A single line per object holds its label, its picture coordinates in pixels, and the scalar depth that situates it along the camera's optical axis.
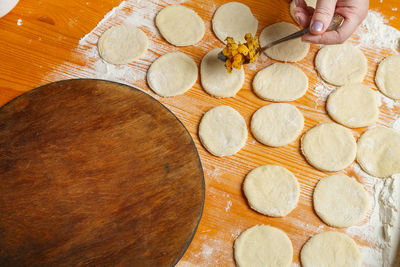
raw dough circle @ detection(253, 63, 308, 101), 1.32
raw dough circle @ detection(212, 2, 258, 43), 1.42
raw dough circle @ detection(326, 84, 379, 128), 1.28
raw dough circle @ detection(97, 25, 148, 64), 1.37
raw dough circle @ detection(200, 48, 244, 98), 1.32
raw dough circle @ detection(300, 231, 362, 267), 1.10
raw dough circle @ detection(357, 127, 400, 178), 1.21
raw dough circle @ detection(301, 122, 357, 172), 1.22
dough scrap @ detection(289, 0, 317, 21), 1.46
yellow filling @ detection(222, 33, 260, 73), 1.21
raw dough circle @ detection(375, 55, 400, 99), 1.33
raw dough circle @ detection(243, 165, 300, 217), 1.16
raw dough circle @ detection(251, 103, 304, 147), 1.25
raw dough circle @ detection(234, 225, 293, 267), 1.10
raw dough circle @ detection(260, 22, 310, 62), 1.38
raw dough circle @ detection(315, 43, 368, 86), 1.34
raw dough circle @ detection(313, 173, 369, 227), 1.15
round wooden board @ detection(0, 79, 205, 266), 1.07
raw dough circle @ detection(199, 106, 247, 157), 1.24
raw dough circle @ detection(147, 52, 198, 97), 1.32
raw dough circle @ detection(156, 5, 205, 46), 1.41
